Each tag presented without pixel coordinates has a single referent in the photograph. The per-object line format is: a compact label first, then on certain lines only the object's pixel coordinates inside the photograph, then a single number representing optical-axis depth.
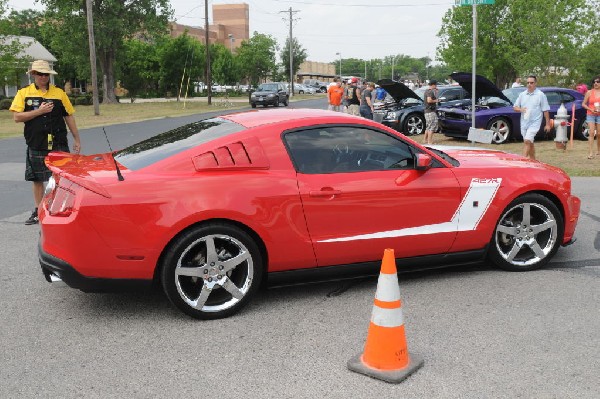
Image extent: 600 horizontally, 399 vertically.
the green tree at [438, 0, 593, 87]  26.51
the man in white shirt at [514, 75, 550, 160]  11.02
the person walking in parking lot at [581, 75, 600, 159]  12.33
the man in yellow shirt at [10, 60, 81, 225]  6.82
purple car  15.79
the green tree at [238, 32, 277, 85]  71.06
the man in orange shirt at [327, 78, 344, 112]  21.33
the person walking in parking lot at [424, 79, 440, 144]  14.97
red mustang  4.05
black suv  38.88
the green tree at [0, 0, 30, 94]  32.13
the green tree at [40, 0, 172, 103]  46.91
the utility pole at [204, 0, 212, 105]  44.44
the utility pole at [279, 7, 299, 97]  74.81
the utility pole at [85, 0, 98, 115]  31.52
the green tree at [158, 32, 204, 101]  58.47
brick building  150.25
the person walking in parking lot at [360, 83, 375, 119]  16.78
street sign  10.81
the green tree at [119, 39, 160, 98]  65.68
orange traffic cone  3.40
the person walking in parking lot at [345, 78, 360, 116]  18.30
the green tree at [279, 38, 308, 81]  92.56
